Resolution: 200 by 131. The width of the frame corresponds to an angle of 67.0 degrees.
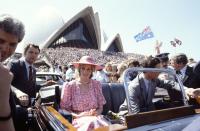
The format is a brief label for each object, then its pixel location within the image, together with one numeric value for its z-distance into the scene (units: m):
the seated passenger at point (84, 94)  1.91
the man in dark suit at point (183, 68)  2.39
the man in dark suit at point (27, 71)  2.26
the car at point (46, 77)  4.40
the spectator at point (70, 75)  6.17
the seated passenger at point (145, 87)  1.53
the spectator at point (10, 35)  0.78
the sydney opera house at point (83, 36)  24.82
